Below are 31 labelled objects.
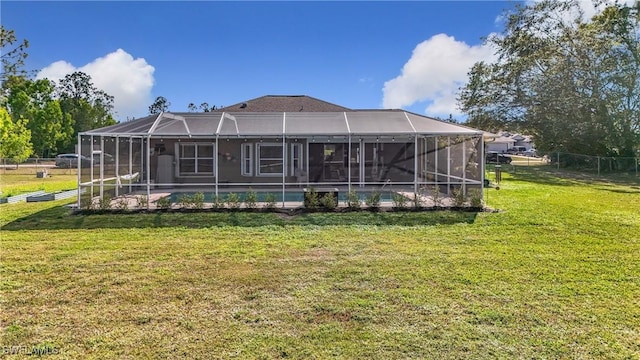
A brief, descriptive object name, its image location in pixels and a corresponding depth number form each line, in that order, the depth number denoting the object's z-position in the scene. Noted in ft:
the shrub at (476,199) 34.30
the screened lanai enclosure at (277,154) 36.47
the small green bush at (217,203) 34.10
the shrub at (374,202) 34.36
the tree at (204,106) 232.43
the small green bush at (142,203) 33.83
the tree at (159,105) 233.35
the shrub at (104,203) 33.14
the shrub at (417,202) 34.52
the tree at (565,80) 77.41
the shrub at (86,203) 33.22
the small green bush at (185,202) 33.83
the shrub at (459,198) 34.47
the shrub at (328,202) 34.12
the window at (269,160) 51.29
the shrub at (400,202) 34.35
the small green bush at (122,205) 33.53
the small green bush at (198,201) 33.68
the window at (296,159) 52.31
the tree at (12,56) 60.24
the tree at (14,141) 82.53
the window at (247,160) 51.78
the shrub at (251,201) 34.27
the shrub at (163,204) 33.55
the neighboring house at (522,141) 215.33
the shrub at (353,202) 34.42
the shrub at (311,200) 34.30
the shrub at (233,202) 34.14
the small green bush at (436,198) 35.60
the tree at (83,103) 148.56
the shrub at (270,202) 34.22
